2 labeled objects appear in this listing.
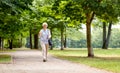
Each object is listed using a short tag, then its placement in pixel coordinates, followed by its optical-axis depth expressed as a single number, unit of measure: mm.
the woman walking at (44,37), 19812
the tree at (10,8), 21281
